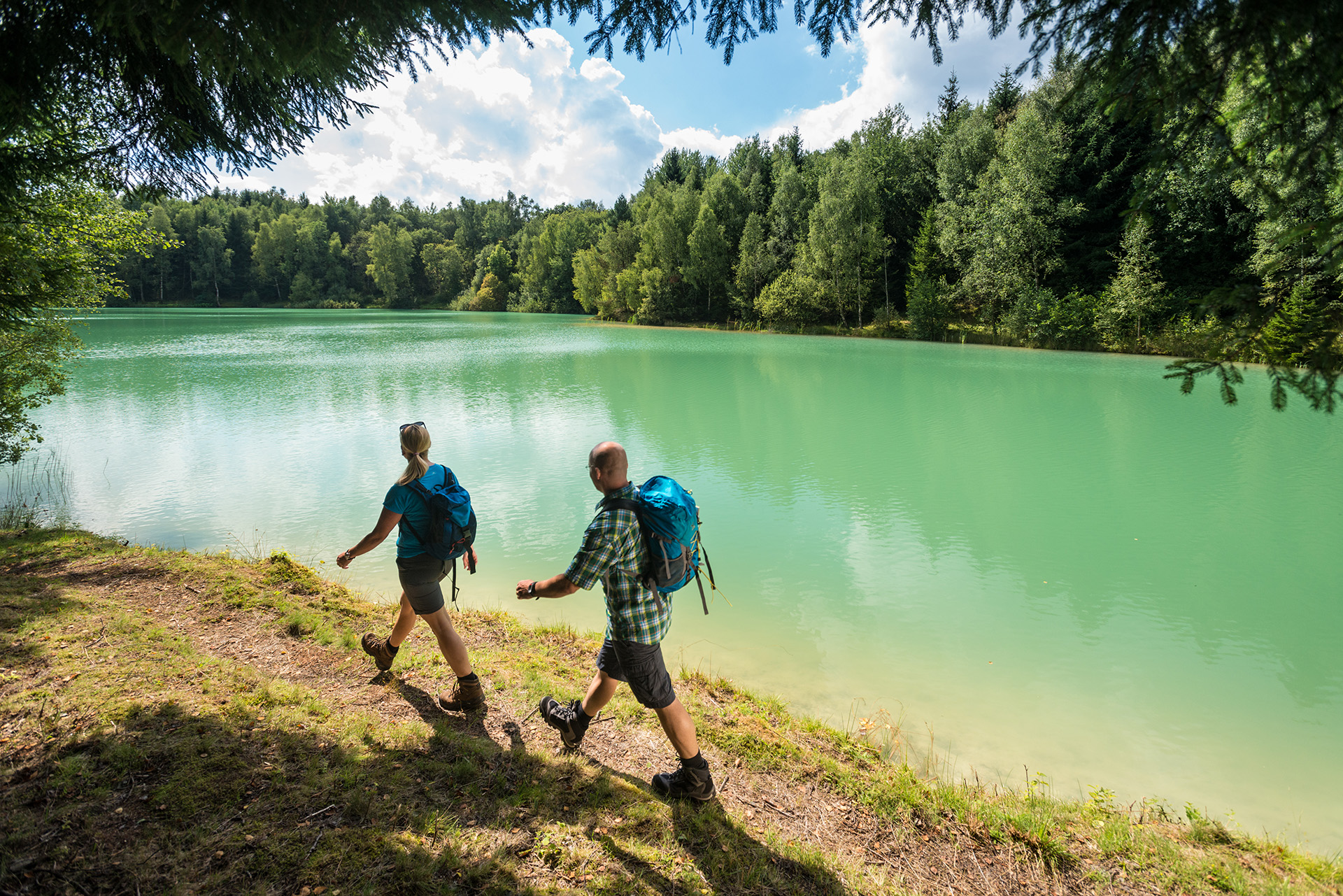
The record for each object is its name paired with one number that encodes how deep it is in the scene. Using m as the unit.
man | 2.95
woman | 3.84
